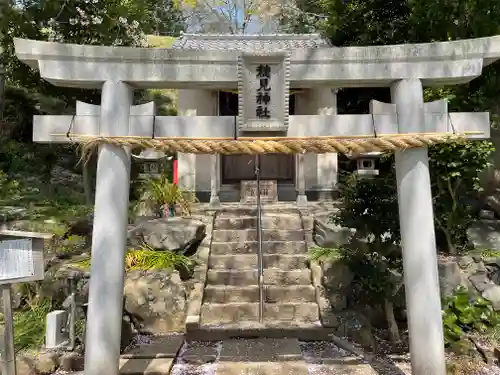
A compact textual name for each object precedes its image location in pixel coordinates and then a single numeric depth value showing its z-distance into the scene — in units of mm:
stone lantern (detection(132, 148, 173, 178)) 13555
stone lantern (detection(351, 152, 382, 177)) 11982
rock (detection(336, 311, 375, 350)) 6184
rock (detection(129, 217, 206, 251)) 8094
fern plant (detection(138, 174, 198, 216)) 10172
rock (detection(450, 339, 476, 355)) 5648
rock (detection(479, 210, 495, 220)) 10000
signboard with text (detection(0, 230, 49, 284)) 4375
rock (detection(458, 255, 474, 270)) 8135
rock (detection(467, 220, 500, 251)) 9039
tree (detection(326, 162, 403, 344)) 6047
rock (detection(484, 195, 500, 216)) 10133
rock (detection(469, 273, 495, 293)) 7661
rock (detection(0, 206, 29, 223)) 8859
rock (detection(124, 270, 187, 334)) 6719
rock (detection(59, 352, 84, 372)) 5359
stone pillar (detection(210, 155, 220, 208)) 11062
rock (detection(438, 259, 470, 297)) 7449
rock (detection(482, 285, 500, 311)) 7336
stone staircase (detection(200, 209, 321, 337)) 6875
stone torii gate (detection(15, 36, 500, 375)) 4391
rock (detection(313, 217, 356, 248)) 8383
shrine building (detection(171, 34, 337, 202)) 12195
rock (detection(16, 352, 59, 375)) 5238
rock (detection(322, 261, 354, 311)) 6891
